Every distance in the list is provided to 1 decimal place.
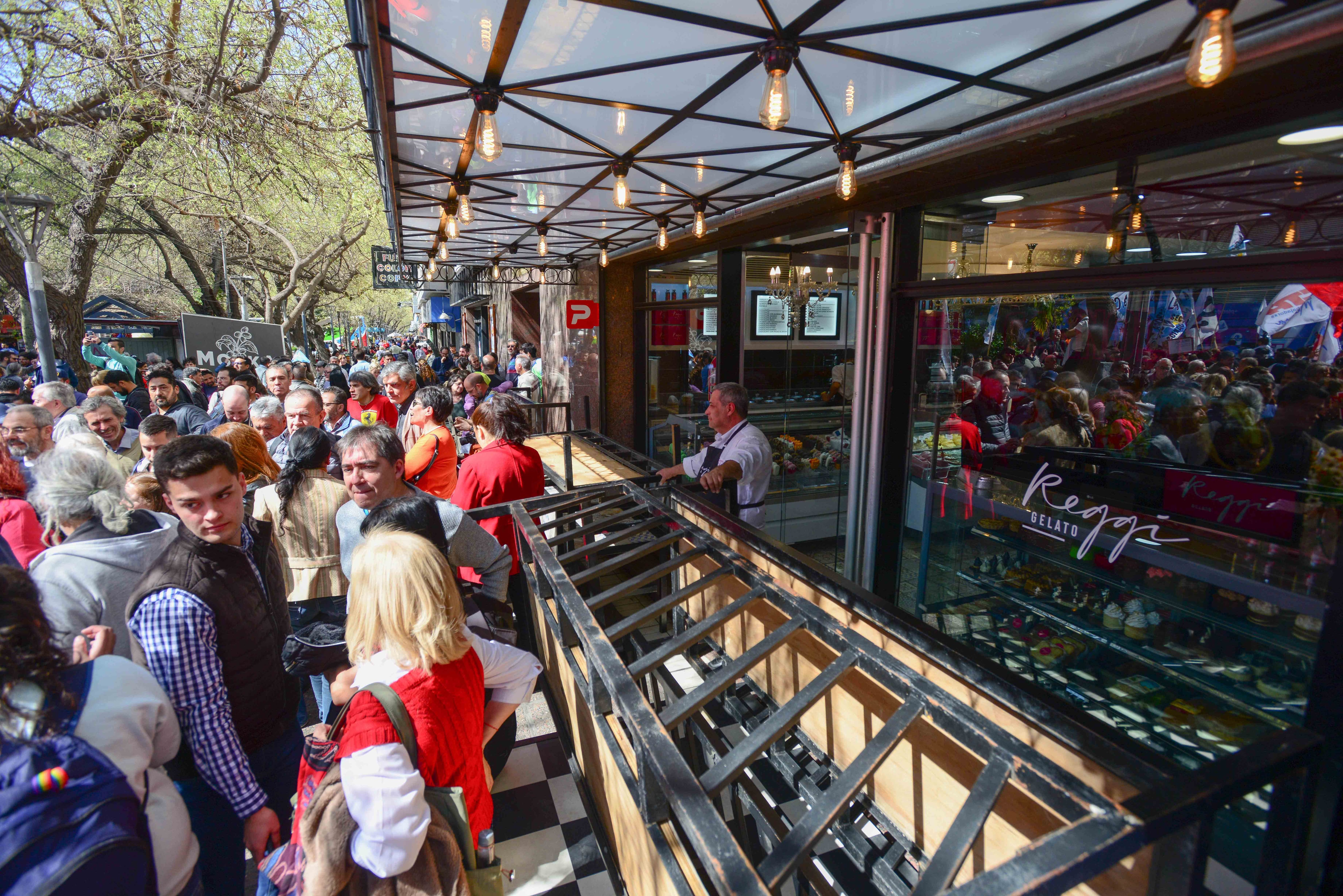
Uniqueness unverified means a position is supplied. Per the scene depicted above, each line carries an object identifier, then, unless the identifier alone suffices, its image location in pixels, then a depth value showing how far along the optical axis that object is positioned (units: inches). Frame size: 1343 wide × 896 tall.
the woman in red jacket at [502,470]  130.1
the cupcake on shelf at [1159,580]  102.0
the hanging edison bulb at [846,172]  117.5
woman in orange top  141.5
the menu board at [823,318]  243.8
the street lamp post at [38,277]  217.9
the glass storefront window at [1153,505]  87.3
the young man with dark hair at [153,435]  128.3
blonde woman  52.9
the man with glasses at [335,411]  186.5
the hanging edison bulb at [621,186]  141.6
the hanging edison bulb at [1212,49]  57.4
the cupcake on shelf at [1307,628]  85.5
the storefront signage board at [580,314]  305.3
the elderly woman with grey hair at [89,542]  71.0
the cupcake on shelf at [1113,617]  110.1
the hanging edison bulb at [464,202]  160.4
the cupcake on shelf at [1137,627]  106.6
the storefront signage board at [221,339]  414.6
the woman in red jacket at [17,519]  100.1
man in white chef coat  139.9
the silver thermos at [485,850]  69.5
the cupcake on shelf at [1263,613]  89.7
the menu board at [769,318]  244.2
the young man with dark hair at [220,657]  65.3
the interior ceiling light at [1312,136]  81.2
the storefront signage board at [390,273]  392.5
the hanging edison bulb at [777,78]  84.1
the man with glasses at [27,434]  128.5
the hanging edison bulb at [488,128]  102.5
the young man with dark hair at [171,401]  183.0
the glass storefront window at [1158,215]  84.9
